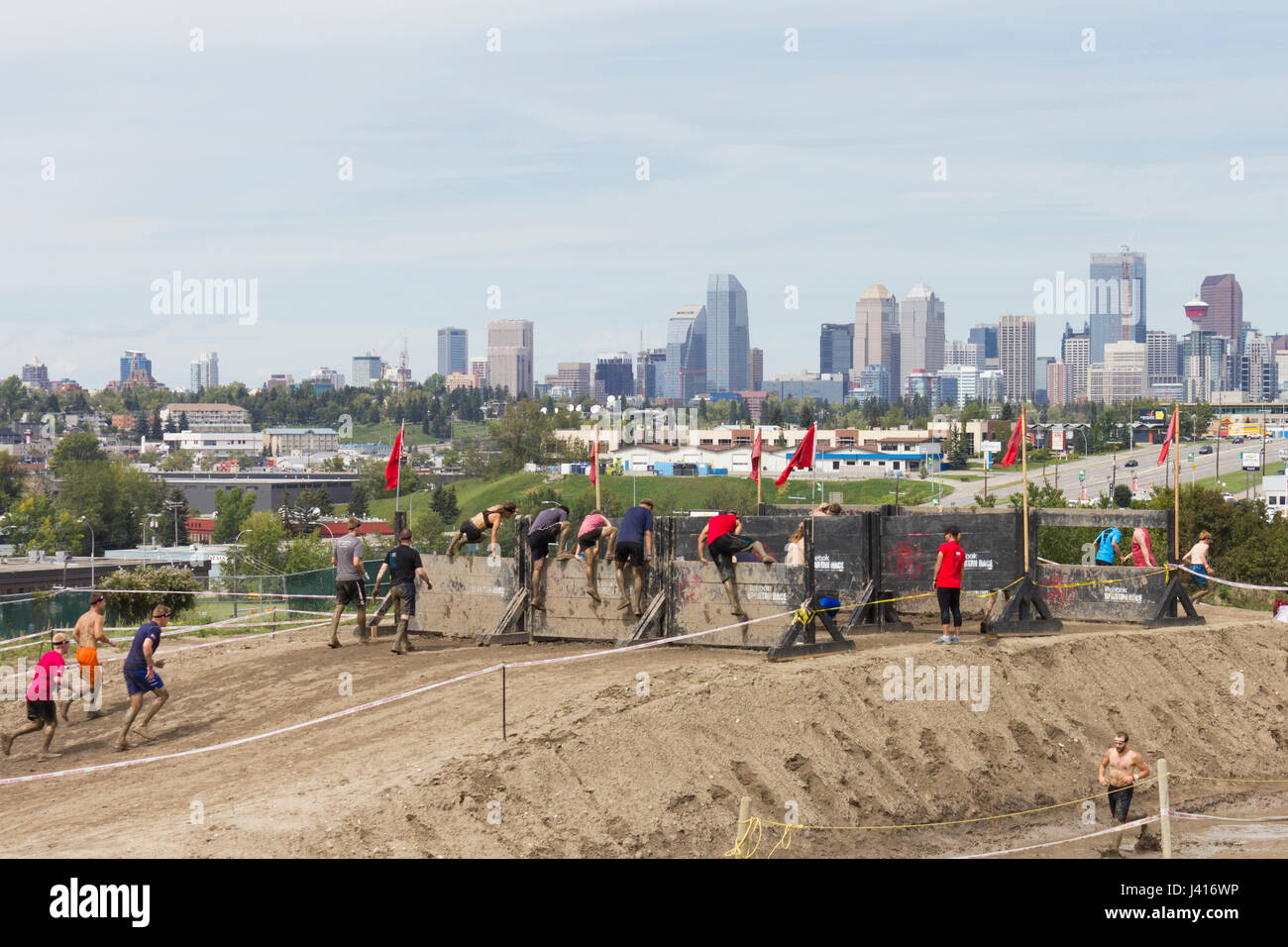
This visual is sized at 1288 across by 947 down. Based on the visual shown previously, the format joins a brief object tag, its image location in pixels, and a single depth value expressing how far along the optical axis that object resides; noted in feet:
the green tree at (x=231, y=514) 531.09
